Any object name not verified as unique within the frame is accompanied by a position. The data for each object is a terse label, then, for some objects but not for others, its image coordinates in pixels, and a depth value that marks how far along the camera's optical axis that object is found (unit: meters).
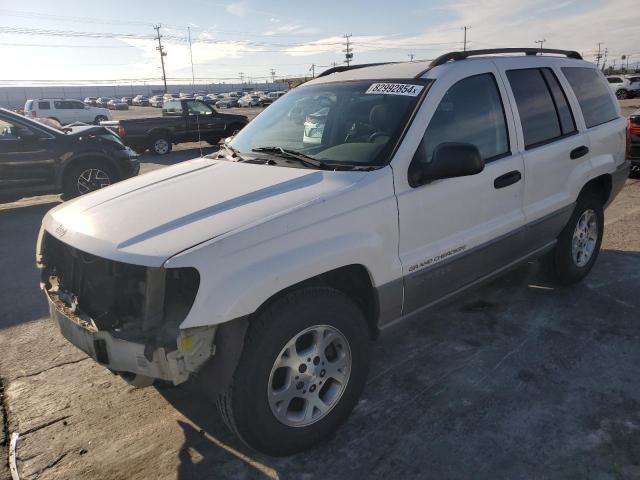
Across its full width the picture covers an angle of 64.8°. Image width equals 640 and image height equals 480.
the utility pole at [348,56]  82.94
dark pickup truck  15.62
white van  28.77
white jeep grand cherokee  2.22
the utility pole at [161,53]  87.56
